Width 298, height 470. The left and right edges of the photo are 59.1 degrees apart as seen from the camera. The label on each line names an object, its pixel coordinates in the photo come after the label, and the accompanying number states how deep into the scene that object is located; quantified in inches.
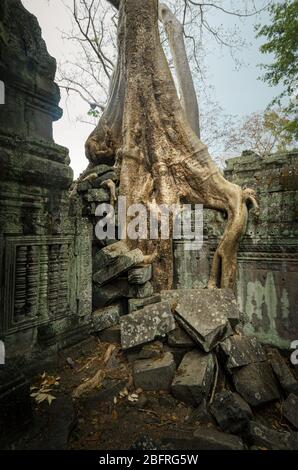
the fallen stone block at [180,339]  99.7
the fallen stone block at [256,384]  91.6
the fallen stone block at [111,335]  115.6
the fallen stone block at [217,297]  107.1
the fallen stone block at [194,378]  83.6
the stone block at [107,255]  127.6
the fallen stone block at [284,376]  97.9
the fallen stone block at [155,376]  90.1
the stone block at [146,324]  101.9
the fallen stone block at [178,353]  100.8
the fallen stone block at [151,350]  99.2
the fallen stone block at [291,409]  86.7
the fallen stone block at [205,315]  96.2
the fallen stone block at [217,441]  65.0
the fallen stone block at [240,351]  97.9
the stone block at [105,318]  119.4
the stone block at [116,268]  125.6
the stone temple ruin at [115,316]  74.7
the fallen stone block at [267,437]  68.9
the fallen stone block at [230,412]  73.1
